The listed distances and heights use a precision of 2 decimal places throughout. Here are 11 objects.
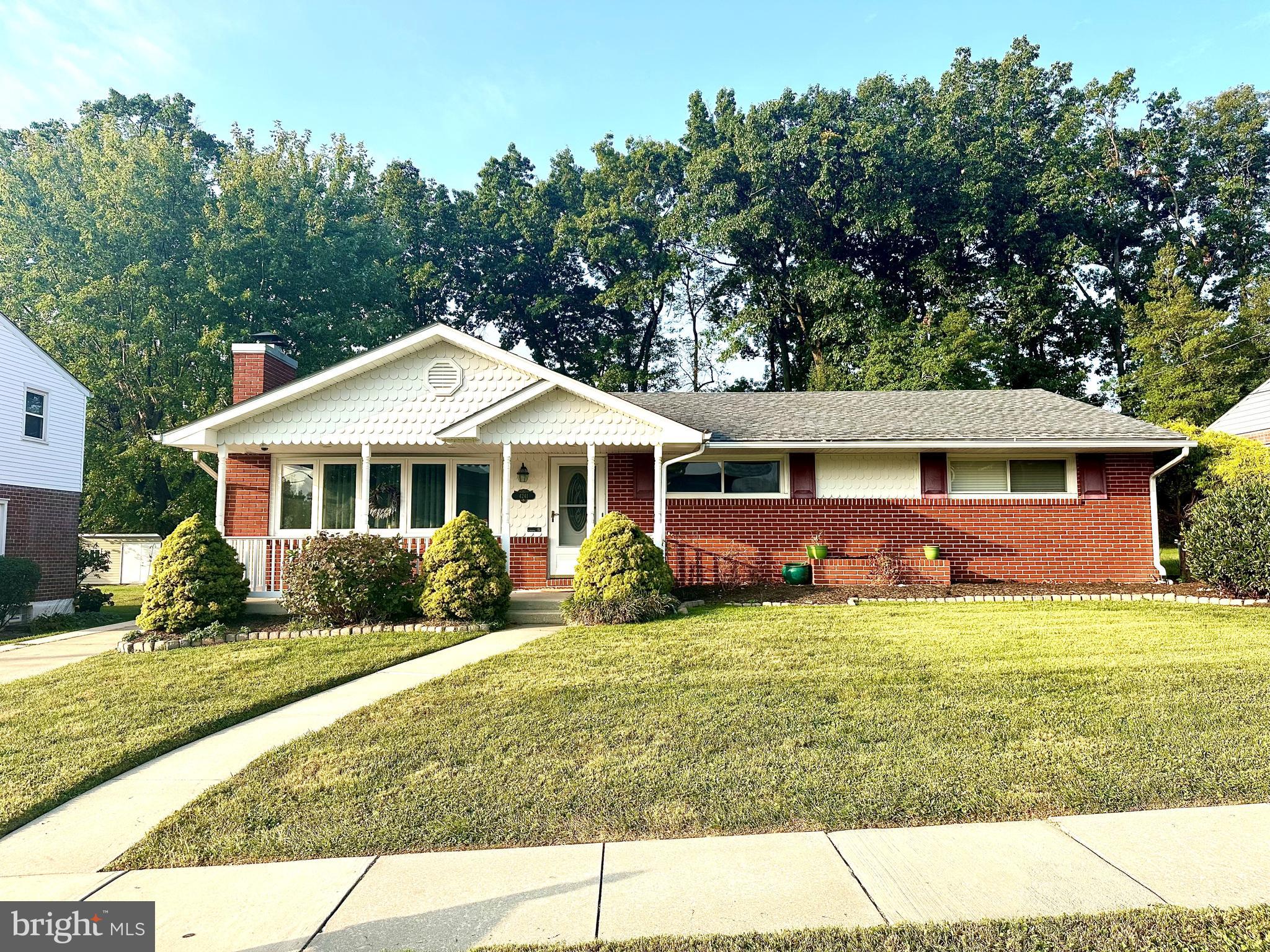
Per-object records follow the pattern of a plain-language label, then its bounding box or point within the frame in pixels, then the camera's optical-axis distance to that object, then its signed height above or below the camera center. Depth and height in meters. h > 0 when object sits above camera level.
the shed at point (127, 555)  22.20 -0.65
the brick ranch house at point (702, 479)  12.45 +0.98
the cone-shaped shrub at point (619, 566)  10.27 -0.50
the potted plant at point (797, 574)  12.85 -0.76
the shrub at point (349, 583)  10.00 -0.70
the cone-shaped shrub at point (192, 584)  9.79 -0.69
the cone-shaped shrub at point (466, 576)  10.09 -0.62
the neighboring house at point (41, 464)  14.58 +1.49
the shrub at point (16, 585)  13.04 -0.93
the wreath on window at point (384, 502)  13.73 +0.59
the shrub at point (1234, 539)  10.53 -0.16
